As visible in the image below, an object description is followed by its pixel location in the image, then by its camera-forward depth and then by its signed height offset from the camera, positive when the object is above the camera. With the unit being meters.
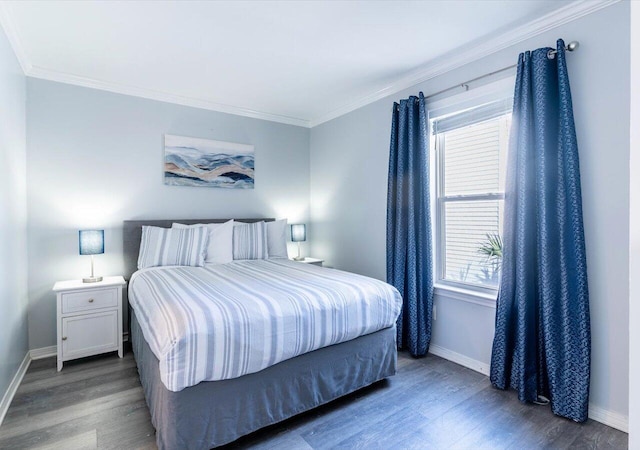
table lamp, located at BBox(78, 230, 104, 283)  2.90 -0.18
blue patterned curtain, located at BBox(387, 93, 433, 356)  2.94 -0.08
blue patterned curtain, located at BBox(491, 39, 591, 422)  2.03 -0.22
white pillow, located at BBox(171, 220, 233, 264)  3.40 -0.21
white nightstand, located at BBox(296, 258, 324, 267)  4.09 -0.47
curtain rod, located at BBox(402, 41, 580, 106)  2.10 +1.13
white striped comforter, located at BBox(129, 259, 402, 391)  1.59 -0.53
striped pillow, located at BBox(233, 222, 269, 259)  3.62 -0.21
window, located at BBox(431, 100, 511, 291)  2.64 +0.25
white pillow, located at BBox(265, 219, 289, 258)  3.90 -0.20
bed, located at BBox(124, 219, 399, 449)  1.60 -0.90
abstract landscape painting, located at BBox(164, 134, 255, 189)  3.62 +0.68
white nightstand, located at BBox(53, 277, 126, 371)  2.70 -0.80
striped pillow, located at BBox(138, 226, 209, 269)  3.17 -0.25
